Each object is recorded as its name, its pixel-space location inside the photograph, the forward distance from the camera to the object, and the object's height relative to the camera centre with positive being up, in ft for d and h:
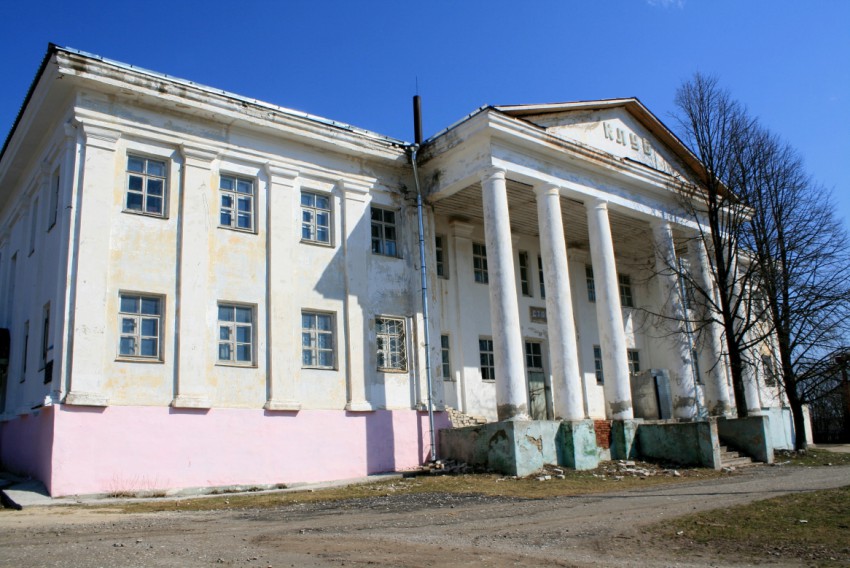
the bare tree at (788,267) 62.64 +13.03
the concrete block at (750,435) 56.80 -1.53
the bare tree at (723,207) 60.70 +18.83
